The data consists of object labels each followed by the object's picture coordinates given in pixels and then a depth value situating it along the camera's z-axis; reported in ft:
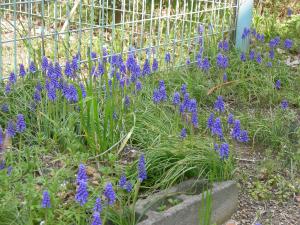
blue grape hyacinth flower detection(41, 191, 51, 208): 8.54
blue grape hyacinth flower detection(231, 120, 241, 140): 11.94
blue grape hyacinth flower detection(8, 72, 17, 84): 13.21
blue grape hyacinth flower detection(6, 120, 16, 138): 10.67
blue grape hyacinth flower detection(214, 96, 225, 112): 13.16
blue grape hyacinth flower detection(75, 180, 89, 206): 8.54
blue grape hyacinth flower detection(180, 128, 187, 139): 11.75
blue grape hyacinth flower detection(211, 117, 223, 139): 11.76
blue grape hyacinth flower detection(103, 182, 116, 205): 8.80
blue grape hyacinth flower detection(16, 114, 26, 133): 10.80
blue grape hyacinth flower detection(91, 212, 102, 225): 8.13
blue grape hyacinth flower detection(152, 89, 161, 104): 13.26
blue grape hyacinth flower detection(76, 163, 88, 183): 8.77
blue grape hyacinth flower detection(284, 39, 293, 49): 19.45
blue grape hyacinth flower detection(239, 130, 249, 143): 12.18
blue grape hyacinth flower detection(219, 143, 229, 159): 11.16
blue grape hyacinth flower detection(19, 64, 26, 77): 13.35
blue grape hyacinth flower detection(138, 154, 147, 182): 9.97
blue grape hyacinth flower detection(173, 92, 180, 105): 12.80
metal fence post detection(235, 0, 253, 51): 20.63
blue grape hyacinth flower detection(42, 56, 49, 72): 12.86
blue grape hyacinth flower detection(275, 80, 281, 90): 16.76
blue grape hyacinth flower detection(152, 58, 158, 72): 15.75
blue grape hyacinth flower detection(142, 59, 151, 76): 15.03
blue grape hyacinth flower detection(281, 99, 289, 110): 14.74
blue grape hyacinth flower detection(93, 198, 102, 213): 8.57
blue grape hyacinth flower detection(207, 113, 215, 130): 12.15
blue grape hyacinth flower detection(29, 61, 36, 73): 13.46
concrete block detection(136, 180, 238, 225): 9.90
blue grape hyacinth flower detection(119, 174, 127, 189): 9.87
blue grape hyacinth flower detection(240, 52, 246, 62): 18.51
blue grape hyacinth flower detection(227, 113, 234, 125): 12.59
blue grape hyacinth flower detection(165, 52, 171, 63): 16.42
